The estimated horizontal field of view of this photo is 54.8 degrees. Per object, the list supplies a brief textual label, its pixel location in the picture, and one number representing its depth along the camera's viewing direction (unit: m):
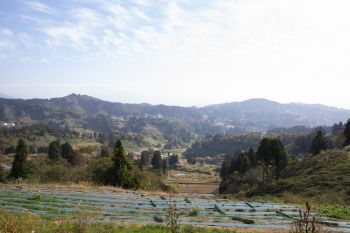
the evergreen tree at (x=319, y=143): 59.28
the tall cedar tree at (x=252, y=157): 71.69
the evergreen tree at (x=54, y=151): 69.34
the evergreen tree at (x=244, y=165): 65.05
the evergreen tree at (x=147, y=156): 136.82
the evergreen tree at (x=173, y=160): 151.18
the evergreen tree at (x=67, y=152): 77.00
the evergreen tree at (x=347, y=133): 55.64
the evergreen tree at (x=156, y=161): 107.06
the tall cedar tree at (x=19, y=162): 46.70
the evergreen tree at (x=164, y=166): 106.25
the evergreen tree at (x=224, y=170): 83.10
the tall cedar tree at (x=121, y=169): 37.31
